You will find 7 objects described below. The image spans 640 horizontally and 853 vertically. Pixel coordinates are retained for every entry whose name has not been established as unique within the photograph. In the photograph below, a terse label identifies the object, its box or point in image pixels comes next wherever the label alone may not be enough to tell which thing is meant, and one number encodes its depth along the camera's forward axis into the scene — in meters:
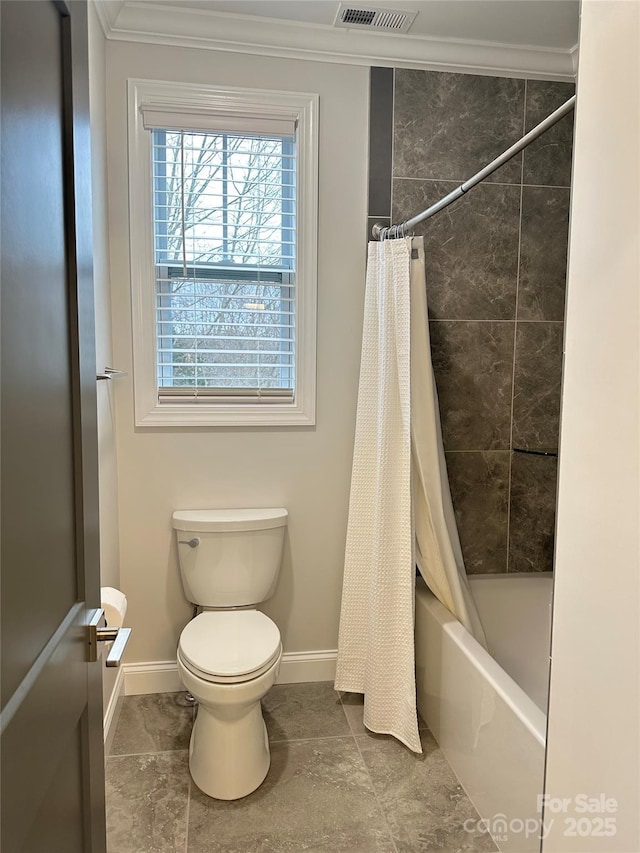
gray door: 0.68
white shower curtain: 2.13
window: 2.30
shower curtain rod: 1.45
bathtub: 1.59
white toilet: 1.88
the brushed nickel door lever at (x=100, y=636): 1.02
